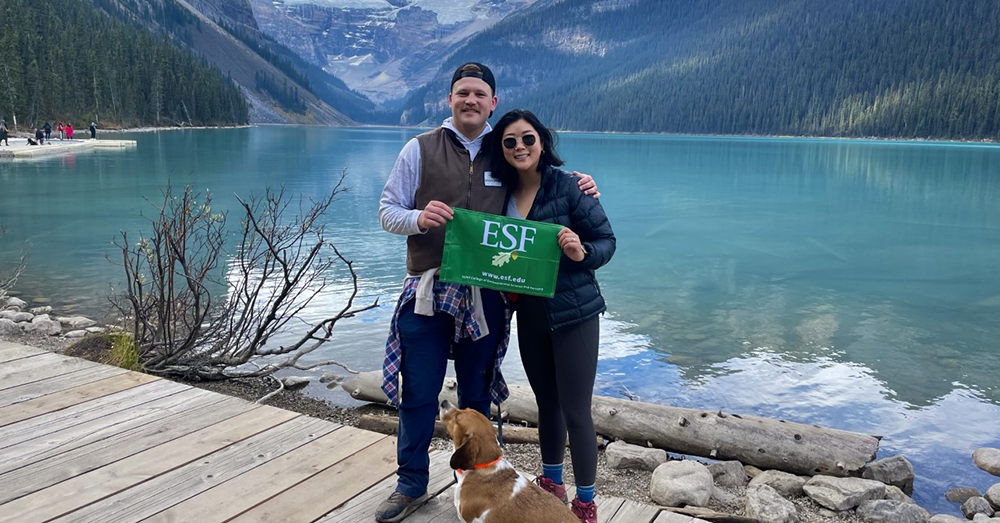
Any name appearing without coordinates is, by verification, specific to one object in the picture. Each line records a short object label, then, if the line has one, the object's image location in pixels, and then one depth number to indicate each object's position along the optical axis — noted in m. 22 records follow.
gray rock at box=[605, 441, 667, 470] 5.45
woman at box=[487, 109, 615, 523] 3.06
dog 2.76
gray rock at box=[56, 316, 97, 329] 9.11
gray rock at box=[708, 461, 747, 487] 5.35
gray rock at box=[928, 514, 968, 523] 4.86
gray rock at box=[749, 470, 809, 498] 5.16
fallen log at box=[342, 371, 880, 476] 5.46
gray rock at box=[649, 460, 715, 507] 4.66
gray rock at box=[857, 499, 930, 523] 4.72
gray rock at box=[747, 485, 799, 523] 4.50
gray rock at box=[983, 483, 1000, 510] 5.43
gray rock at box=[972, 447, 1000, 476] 6.25
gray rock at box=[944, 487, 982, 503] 5.66
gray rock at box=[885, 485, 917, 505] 5.18
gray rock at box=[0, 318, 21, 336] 8.38
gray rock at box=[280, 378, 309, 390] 7.27
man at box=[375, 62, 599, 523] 3.14
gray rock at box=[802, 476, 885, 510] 4.90
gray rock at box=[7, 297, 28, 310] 10.11
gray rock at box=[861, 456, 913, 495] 5.62
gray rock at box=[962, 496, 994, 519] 5.30
